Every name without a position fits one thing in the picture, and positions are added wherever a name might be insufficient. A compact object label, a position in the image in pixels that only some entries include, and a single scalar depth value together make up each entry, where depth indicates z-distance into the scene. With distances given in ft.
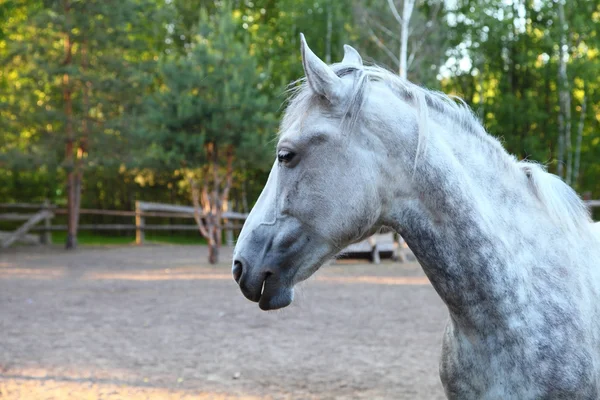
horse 5.83
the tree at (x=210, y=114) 42.47
